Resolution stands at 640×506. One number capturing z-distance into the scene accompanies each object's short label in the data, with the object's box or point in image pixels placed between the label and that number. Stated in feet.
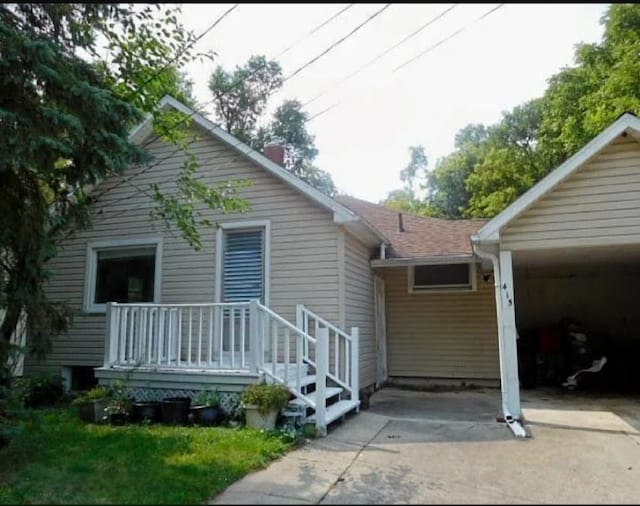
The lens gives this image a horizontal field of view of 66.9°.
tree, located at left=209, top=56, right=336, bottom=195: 82.53
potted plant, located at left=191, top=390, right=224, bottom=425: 20.45
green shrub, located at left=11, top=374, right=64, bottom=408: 27.39
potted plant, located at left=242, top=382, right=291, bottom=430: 19.21
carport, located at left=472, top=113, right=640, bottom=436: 21.44
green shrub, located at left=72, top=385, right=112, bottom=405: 21.93
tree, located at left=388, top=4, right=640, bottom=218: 47.50
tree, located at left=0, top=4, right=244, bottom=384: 16.78
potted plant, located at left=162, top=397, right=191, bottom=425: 20.84
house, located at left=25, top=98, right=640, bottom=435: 21.72
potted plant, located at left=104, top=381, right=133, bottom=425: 21.13
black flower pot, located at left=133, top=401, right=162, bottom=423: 21.26
